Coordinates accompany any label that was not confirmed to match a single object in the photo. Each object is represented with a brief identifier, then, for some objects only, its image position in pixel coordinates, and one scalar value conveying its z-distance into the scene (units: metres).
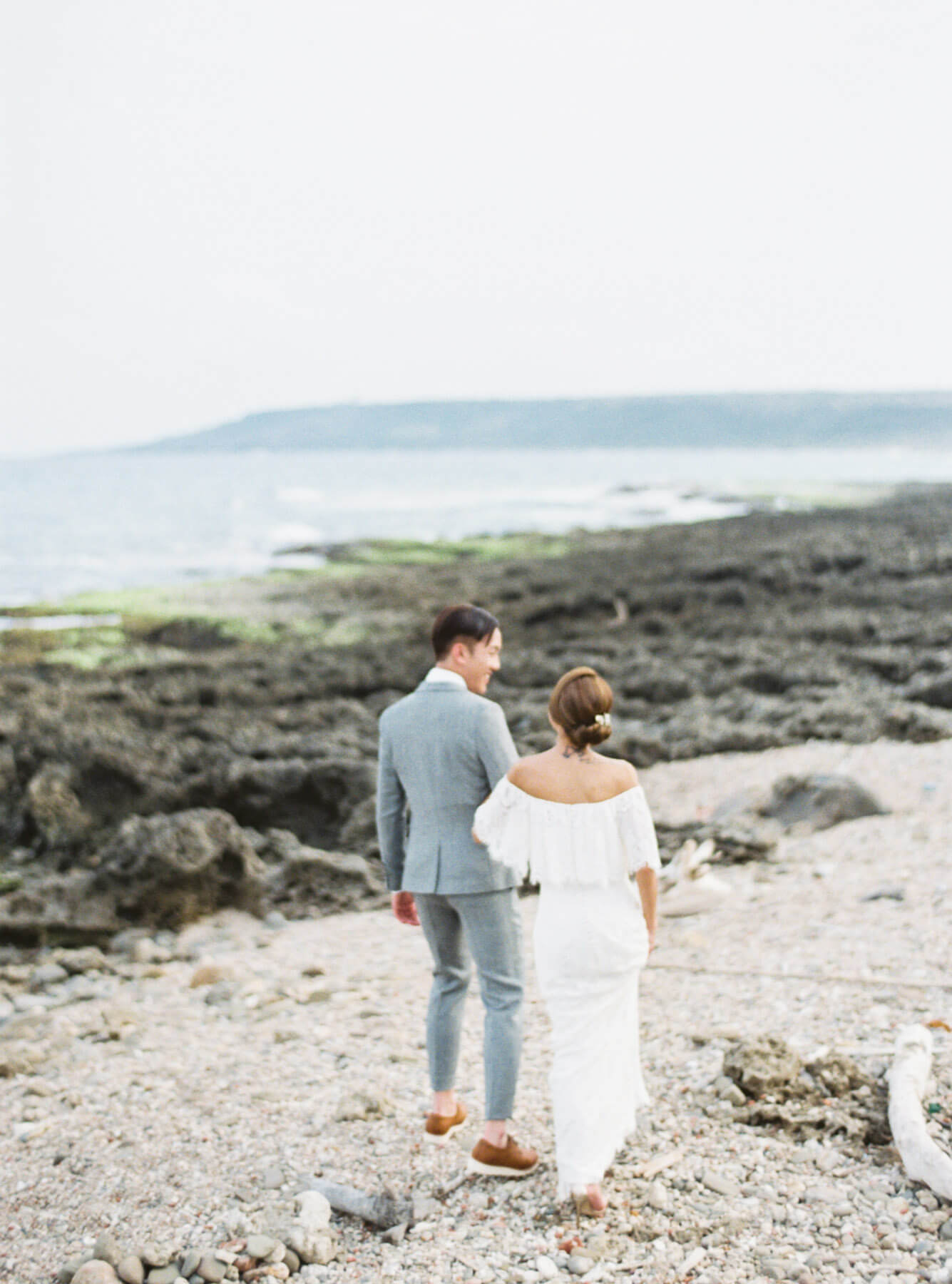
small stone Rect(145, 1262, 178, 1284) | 3.65
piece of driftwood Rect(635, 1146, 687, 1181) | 4.10
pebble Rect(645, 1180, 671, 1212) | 3.88
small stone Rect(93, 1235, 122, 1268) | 3.71
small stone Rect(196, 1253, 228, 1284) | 3.66
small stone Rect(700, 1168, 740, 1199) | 3.93
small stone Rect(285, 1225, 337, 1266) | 3.77
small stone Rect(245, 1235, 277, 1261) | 3.74
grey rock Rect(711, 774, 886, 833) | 9.38
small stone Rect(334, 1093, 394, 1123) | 4.78
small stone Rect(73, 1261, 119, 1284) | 3.59
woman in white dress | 3.76
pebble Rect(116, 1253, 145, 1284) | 3.64
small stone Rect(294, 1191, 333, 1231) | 3.93
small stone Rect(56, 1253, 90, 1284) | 3.68
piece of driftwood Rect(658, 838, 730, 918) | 7.55
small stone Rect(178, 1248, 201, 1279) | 3.71
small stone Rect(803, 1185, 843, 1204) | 3.80
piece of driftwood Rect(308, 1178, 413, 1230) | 3.97
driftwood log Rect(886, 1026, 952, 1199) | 3.75
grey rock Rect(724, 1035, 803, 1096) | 4.48
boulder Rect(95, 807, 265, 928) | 8.44
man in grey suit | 4.05
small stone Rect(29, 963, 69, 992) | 7.49
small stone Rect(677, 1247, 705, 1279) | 3.53
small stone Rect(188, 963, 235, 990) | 7.15
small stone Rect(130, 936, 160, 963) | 7.82
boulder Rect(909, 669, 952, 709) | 13.98
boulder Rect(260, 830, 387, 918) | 8.78
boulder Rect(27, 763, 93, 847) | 10.95
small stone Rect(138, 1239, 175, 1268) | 3.74
